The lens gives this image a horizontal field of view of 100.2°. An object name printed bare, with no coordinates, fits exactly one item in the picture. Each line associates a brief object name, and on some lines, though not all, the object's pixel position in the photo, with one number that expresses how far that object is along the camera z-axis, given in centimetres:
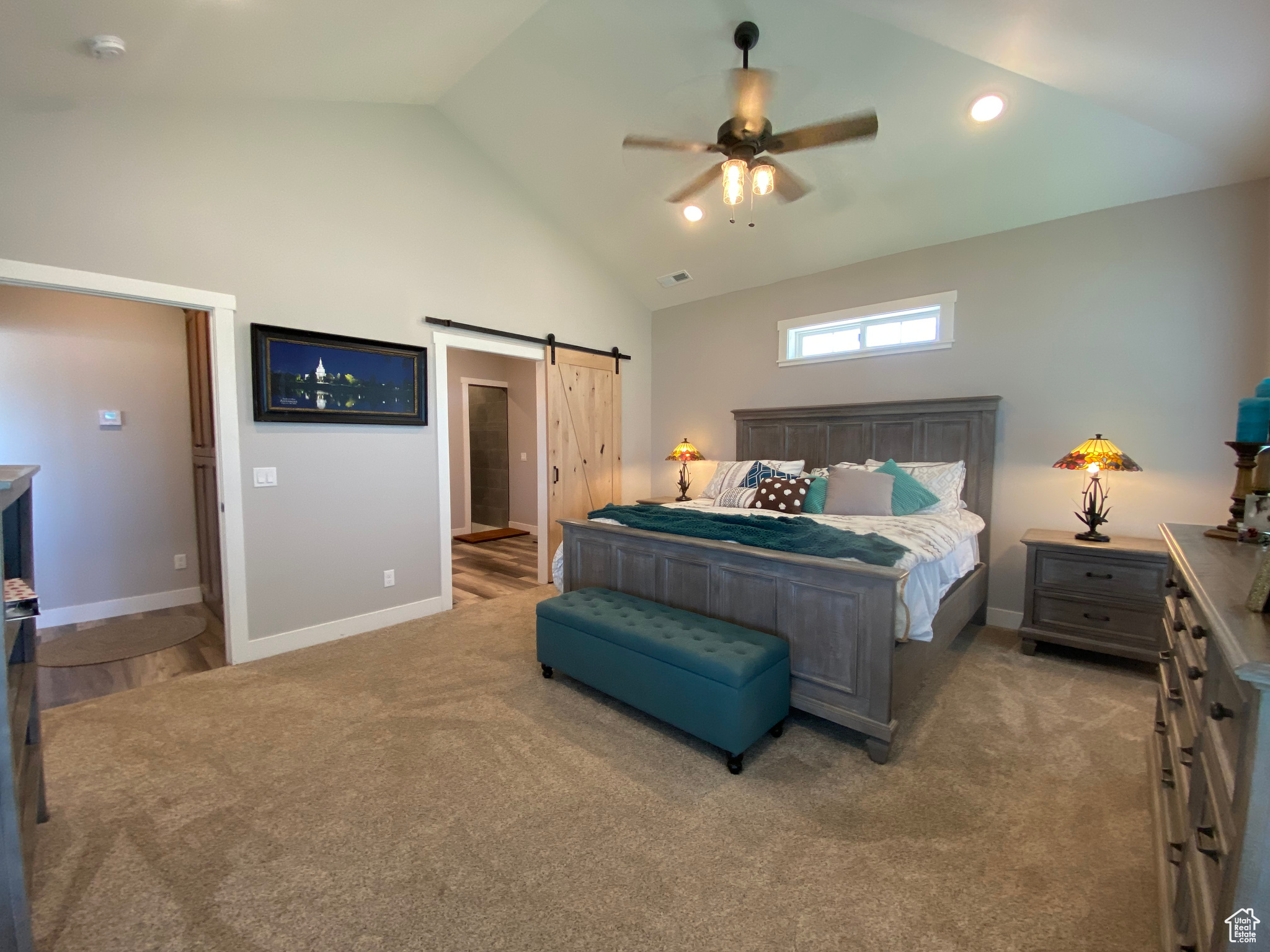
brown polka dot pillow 362
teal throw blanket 228
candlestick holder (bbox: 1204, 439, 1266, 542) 179
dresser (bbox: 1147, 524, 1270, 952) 85
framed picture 316
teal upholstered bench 205
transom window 389
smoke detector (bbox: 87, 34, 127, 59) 218
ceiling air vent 496
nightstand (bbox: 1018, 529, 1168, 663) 286
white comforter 227
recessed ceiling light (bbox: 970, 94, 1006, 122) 277
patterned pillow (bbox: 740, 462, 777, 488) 425
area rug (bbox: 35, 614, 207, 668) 313
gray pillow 336
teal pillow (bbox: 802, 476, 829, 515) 357
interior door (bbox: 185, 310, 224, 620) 380
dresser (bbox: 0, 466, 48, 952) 116
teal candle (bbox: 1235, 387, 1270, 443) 182
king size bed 213
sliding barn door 480
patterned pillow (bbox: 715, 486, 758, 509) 396
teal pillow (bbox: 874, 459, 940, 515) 336
